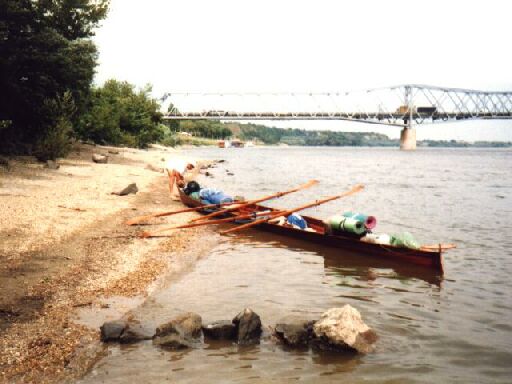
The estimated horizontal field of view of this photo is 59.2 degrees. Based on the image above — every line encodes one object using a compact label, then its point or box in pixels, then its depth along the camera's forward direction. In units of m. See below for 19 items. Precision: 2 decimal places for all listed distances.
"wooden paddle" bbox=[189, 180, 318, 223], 16.70
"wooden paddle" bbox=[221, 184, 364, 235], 15.35
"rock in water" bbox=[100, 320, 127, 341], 6.52
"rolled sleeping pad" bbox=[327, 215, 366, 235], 13.06
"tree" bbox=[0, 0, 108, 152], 23.02
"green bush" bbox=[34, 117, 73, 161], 26.58
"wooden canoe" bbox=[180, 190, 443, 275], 11.33
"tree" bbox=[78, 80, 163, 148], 44.69
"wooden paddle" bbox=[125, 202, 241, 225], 14.98
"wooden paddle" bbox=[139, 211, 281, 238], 13.66
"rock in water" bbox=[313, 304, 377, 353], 6.50
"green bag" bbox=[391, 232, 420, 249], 11.77
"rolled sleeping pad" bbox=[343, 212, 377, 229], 13.20
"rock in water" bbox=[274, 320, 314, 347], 6.71
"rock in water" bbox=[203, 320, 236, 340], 6.84
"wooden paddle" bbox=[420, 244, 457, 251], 11.42
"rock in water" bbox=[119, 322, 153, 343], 6.54
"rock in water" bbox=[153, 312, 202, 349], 6.48
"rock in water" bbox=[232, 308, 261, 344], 6.81
